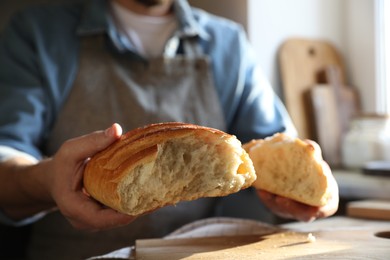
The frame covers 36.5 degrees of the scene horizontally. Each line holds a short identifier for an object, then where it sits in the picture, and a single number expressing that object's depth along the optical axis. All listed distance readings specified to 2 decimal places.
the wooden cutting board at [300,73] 1.91
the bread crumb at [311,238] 1.00
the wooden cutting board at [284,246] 0.90
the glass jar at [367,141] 1.85
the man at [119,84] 1.43
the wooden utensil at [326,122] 1.92
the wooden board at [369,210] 1.26
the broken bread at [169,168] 0.80
